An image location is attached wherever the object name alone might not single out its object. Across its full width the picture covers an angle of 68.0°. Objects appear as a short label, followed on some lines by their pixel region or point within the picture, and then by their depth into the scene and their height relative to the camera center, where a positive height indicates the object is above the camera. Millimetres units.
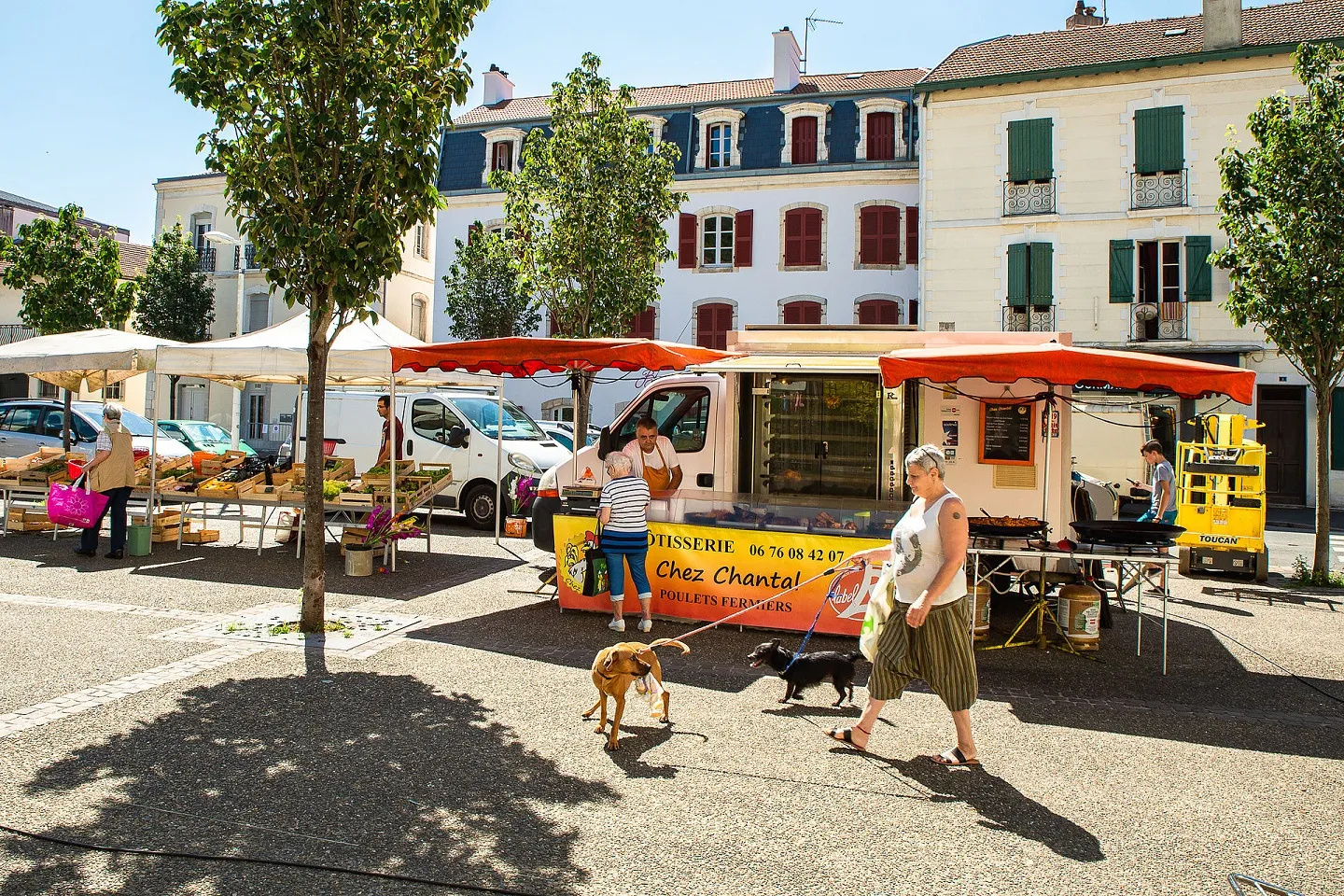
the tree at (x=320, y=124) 7379 +2589
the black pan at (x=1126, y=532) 7367 -434
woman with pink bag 11359 -133
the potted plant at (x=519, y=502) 12852 -472
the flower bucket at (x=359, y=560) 10570 -1011
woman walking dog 5207 -707
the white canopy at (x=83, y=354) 12602 +1409
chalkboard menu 9570 +365
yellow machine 11789 -365
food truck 8398 +27
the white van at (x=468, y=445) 15094 +338
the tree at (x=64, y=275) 18672 +3520
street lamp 22906 +5329
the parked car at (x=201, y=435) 21484 +639
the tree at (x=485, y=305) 29969 +4909
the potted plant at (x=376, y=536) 10602 -772
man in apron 9344 +104
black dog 6309 -1273
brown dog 5535 -1126
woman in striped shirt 8281 -494
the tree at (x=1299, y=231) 11164 +2806
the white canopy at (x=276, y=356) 11203 +1242
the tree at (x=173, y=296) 33562 +5649
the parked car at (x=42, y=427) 18125 +630
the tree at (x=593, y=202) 15734 +4269
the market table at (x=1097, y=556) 7246 -609
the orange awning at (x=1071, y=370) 7699 +814
